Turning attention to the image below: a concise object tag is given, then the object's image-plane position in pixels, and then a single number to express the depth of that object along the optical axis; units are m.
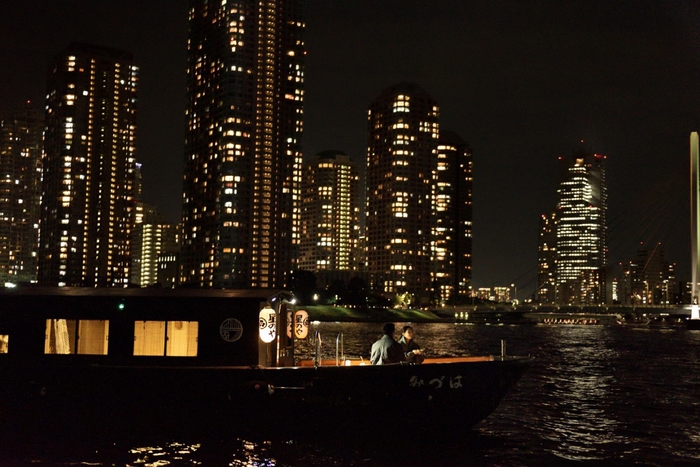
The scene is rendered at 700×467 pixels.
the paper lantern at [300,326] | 16.77
